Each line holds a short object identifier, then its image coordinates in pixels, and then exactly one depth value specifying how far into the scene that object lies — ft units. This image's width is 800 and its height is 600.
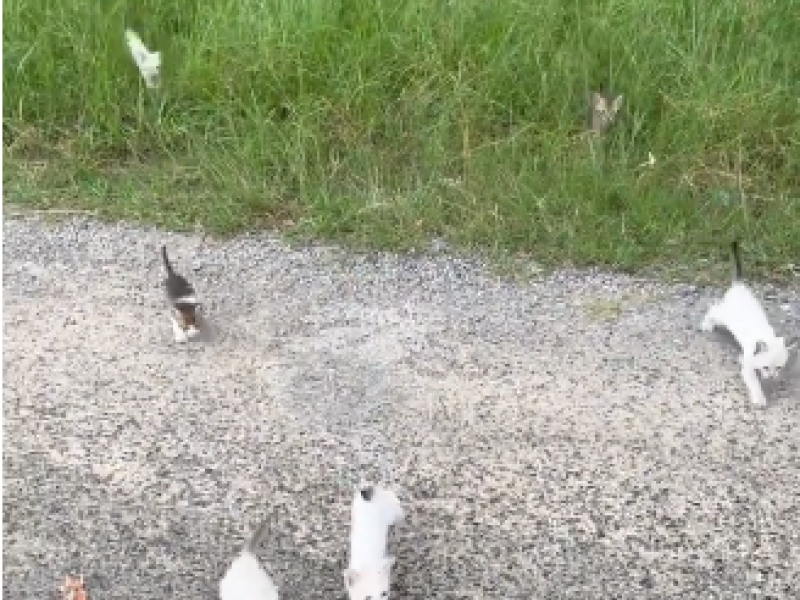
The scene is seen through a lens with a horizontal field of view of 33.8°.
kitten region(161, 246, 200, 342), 9.02
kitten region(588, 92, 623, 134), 11.23
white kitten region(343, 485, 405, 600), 6.81
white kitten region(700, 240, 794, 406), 8.57
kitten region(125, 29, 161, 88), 11.57
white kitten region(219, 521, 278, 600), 6.78
